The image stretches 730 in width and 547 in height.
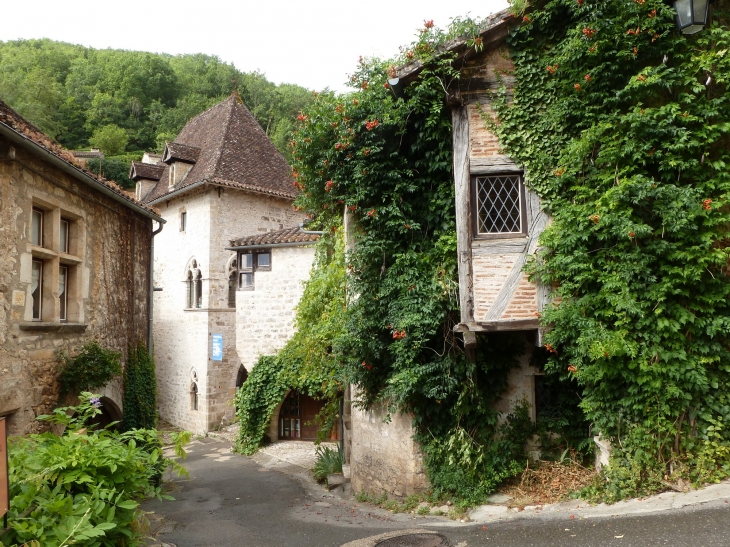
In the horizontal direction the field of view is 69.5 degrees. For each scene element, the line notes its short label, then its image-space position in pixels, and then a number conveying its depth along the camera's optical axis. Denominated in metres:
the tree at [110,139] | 35.59
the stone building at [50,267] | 6.51
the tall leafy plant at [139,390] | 9.62
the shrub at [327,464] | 10.70
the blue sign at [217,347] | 17.53
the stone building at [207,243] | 17.61
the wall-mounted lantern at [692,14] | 5.61
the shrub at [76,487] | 3.20
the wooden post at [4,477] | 2.98
